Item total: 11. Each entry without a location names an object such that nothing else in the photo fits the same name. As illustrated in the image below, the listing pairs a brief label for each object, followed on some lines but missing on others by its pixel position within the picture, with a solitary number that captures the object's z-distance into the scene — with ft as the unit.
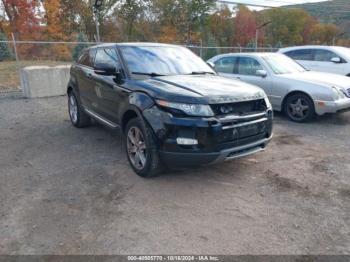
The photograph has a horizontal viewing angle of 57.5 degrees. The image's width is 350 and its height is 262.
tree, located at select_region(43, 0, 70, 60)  106.22
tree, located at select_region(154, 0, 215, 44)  145.59
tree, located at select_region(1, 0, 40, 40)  98.27
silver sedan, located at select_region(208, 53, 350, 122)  22.13
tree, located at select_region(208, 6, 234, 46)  171.53
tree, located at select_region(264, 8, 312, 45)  203.21
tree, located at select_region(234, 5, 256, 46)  170.19
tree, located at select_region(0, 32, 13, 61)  70.77
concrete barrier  32.94
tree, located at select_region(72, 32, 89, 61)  63.07
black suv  12.02
